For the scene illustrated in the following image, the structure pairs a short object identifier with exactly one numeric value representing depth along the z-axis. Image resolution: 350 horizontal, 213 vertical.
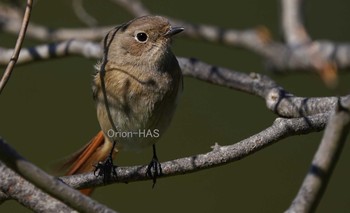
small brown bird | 6.75
